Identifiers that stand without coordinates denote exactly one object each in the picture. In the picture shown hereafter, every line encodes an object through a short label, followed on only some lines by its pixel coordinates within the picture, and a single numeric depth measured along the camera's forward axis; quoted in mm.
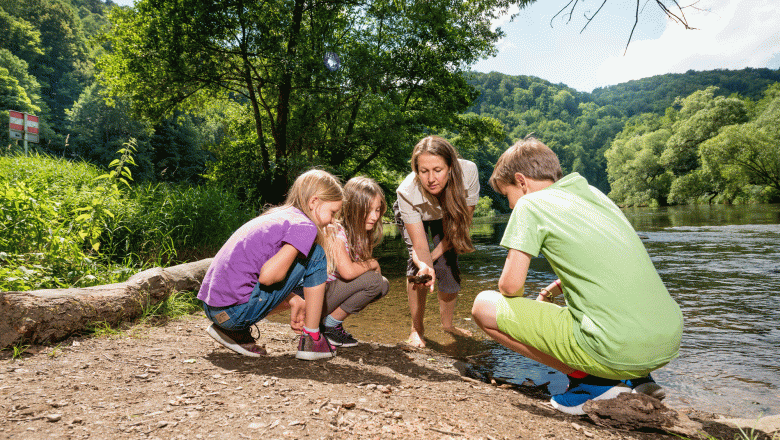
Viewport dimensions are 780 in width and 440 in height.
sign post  5801
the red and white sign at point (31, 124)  5887
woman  3049
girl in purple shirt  2309
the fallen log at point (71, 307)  2338
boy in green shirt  1731
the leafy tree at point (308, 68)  10219
